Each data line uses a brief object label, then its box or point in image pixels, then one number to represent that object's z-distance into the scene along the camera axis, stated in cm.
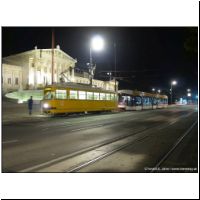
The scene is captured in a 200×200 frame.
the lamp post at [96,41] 2792
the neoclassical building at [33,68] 6563
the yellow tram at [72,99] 2853
